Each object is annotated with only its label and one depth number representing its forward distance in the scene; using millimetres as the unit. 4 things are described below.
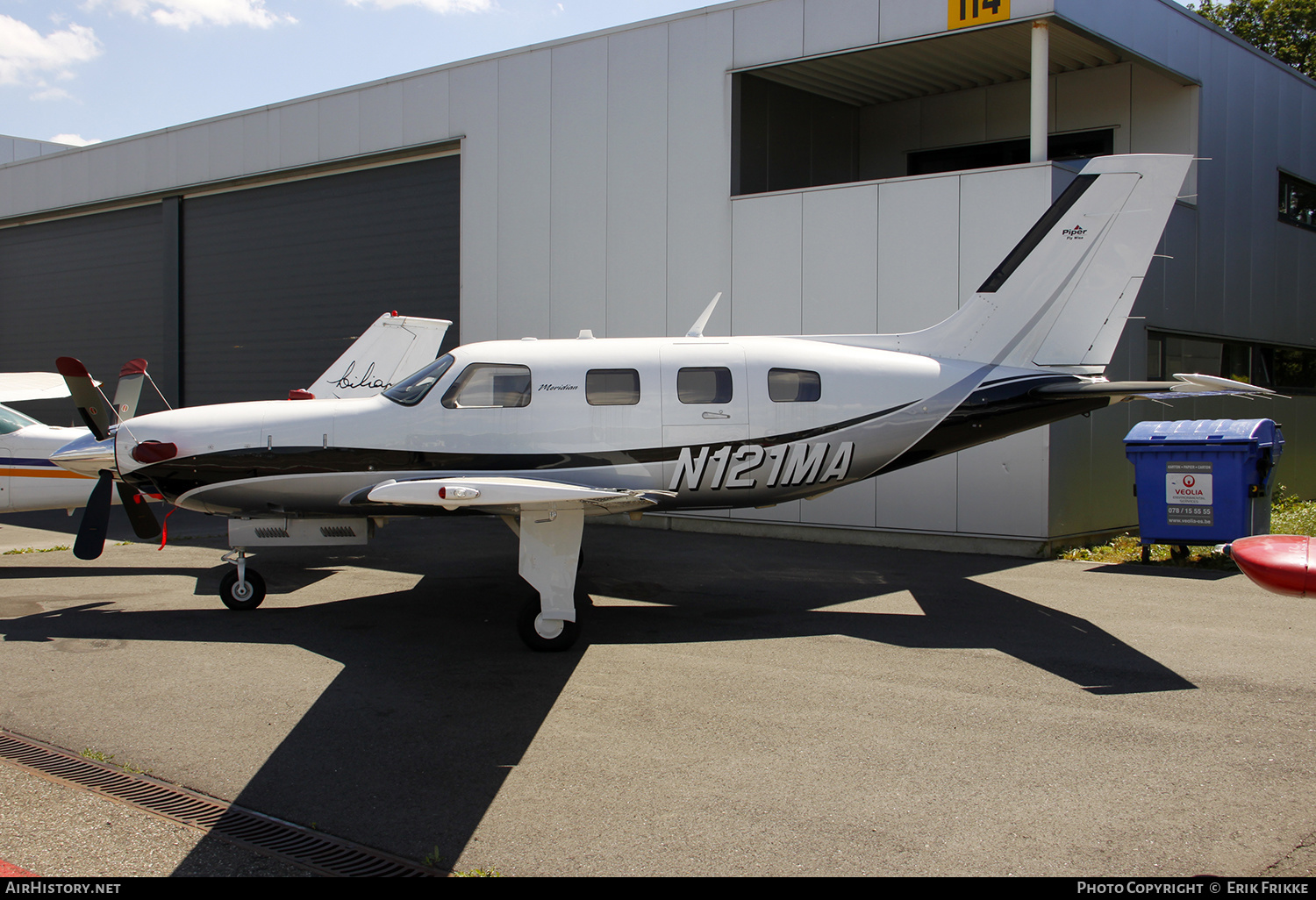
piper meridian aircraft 7648
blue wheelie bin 10188
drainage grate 3670
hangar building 11961
